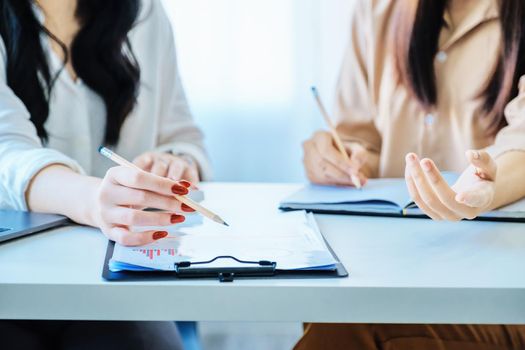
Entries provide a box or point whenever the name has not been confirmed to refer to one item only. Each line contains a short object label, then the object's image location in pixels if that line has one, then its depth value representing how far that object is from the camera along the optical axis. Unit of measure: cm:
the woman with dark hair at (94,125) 137
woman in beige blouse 180
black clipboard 123
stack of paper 126
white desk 120
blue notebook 154
